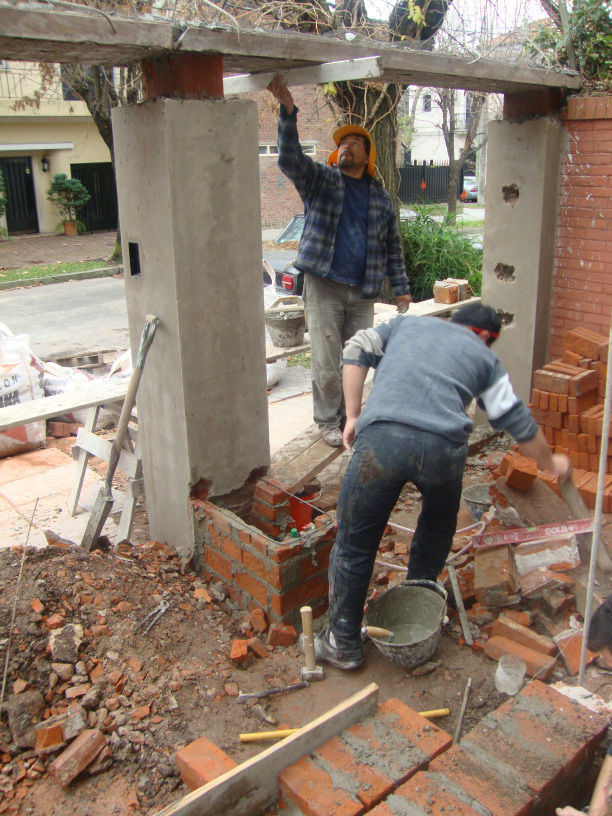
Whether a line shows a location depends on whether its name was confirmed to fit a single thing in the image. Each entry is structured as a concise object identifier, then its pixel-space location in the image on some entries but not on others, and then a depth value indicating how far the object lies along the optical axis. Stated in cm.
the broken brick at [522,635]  363
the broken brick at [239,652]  354
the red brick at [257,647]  362
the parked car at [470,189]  3872
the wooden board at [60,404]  528
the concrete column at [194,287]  366
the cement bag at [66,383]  730
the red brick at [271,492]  429
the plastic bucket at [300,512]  446
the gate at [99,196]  2664
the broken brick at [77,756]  280
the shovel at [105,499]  430
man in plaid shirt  461
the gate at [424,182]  3416
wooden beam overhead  284
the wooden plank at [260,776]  238
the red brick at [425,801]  235
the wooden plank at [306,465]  447
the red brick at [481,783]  241
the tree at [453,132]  2494
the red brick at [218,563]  404
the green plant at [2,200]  2326
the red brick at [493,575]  395
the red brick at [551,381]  509
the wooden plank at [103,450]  474
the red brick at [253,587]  384
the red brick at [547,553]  432
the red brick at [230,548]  391
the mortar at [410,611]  374
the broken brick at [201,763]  261
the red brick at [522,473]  494
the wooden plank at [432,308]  810
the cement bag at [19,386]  655
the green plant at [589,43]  549
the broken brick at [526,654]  350
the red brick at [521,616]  387
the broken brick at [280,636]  371
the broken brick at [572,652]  356
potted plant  2456
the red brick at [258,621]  380
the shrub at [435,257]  1213
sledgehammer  332
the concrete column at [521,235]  566
